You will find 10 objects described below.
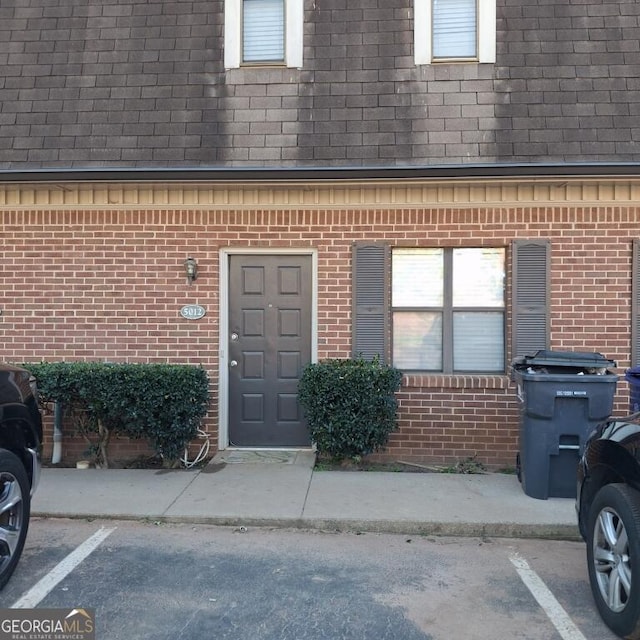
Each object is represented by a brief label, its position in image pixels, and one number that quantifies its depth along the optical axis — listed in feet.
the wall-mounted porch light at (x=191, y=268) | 22.12
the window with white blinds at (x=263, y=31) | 22.95
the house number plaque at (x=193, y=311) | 22.43
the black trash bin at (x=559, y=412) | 17.42
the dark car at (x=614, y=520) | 10.40
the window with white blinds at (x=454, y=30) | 21.90
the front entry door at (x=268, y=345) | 22.86
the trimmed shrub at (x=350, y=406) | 20.01
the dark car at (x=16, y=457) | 12.17
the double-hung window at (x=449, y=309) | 22.24
